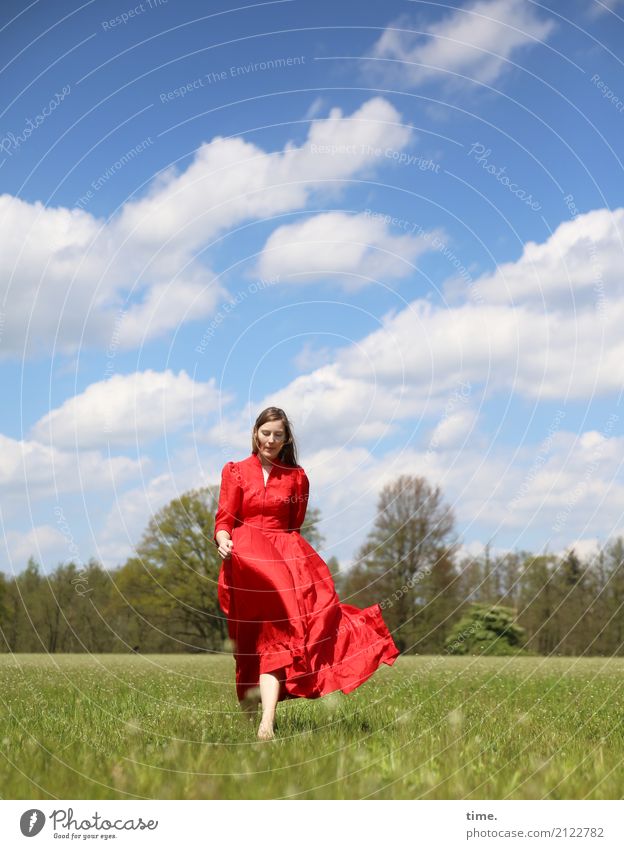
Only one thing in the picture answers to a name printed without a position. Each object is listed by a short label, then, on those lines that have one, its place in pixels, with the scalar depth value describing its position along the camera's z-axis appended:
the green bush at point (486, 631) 42.56
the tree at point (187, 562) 35.81
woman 8.55
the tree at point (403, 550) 43.30
